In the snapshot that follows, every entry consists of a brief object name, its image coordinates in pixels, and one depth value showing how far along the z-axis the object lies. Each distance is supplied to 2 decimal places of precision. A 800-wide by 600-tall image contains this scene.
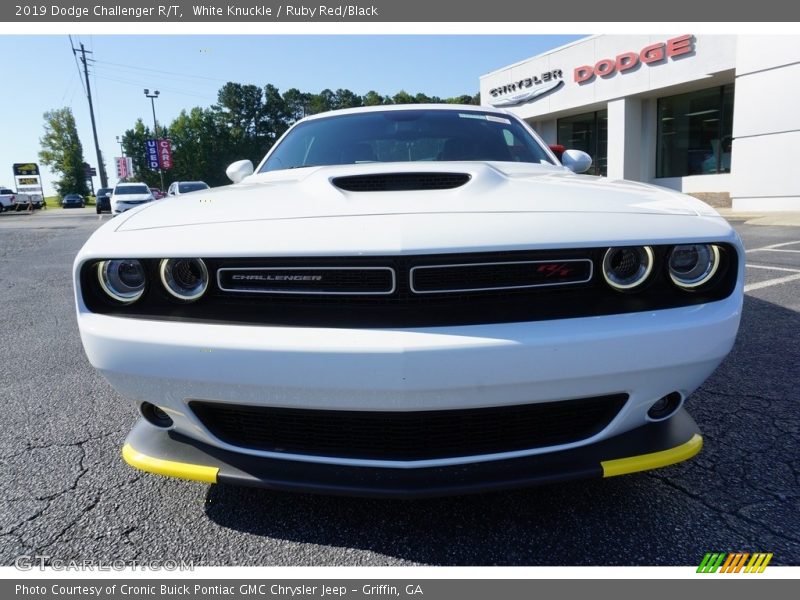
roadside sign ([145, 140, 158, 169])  54.78
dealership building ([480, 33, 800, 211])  12.80
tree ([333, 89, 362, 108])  79.16
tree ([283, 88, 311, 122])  80.88
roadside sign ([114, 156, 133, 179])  54.38
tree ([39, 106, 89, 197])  56.91
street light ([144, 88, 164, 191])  52.84
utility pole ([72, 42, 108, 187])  37.59
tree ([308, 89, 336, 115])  82.50
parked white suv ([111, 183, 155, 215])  23.66
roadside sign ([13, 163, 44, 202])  46.47
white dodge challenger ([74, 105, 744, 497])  1.39
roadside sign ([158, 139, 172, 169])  55.32
